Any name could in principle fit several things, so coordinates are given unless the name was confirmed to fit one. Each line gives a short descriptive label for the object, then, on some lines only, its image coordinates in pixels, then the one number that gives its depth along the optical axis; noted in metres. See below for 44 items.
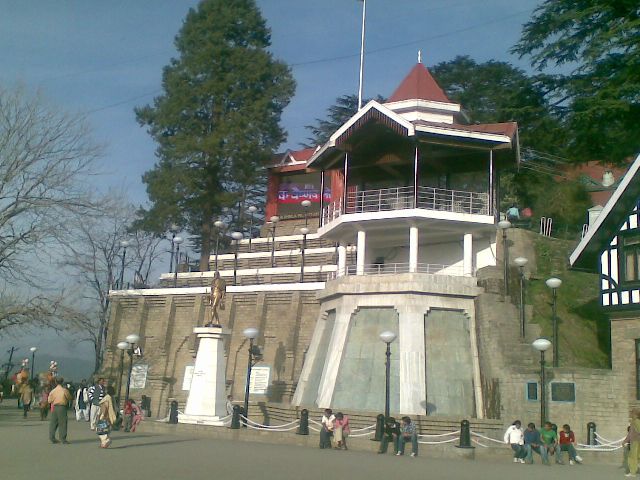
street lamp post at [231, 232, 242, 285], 38.00
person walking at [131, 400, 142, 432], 23.75
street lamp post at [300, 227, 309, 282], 37.59
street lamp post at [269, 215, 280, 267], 41.81
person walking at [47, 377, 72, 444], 17.83
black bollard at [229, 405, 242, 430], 23.22
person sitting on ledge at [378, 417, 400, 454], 20.15
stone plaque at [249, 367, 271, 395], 34.19
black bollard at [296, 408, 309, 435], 22.20
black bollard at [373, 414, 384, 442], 21.05
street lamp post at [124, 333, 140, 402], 27.61
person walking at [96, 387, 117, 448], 17.19
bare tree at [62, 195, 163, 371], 43.97
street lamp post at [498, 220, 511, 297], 27.80
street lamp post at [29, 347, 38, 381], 45.09
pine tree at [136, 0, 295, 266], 44.41
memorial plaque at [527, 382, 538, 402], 24.28
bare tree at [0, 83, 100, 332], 24.39
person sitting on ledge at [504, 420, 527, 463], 19.66
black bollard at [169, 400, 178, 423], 24.09
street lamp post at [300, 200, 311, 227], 44.75
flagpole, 37.41
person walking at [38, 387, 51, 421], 26.33
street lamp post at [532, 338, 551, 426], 21.44
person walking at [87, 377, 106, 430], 23.93
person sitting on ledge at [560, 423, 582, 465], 20.19
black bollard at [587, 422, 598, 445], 22.42
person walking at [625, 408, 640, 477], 16.94
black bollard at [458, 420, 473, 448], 19.55
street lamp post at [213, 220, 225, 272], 38.56
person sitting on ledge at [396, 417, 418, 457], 19.73
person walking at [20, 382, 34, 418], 27.50
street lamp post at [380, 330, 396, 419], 21.77
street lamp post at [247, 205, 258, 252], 44.93
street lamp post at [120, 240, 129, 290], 45.12
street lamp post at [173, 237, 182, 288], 41.50
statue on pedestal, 25.94
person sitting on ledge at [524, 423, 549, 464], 19.62
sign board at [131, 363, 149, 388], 38.19
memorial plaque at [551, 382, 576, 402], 23.66
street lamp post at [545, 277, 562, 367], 25.81
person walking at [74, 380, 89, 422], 29.59
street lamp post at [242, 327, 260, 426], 25.37
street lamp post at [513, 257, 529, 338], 27.36
